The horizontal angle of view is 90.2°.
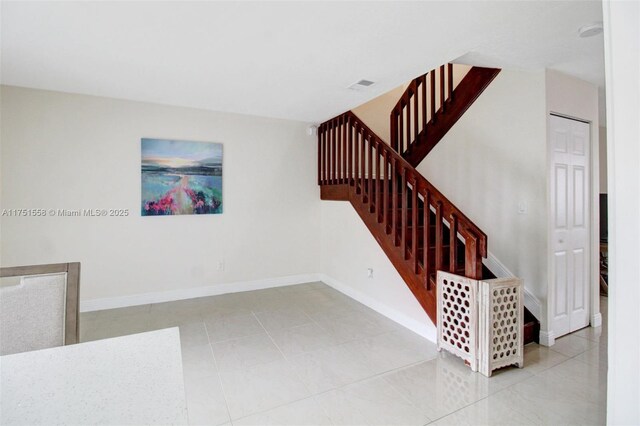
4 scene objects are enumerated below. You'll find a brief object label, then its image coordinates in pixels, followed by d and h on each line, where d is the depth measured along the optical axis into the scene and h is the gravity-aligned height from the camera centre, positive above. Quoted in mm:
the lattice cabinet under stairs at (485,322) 2350 -825
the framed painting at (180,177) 4031 +496
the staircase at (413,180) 2799 +425
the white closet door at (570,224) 2936 -93
